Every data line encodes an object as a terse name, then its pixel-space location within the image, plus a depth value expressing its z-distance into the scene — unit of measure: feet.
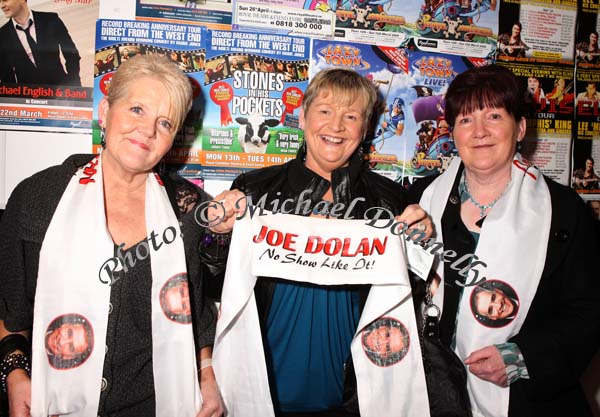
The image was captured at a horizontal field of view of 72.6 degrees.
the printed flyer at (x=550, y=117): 7.11
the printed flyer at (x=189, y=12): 5.97
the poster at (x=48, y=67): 5.81
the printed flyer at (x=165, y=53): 5.93
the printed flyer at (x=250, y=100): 6.20
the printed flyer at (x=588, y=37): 7.26
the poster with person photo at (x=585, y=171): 7.27
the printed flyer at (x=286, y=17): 6.20
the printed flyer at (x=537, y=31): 6.98
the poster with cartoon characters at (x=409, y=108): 6.63
